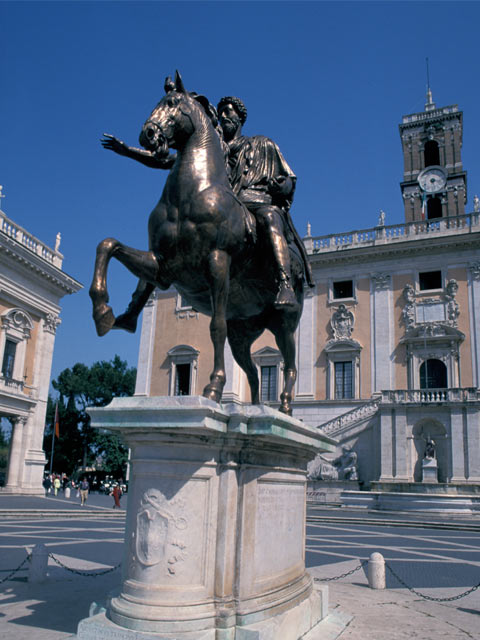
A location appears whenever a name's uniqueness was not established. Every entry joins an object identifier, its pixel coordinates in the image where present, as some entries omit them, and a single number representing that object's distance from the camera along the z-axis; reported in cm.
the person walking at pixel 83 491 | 2655
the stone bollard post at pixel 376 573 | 738
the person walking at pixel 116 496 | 2521
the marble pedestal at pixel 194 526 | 373
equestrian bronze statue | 455
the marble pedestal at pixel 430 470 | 2659
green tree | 5738
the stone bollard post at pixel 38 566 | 689
